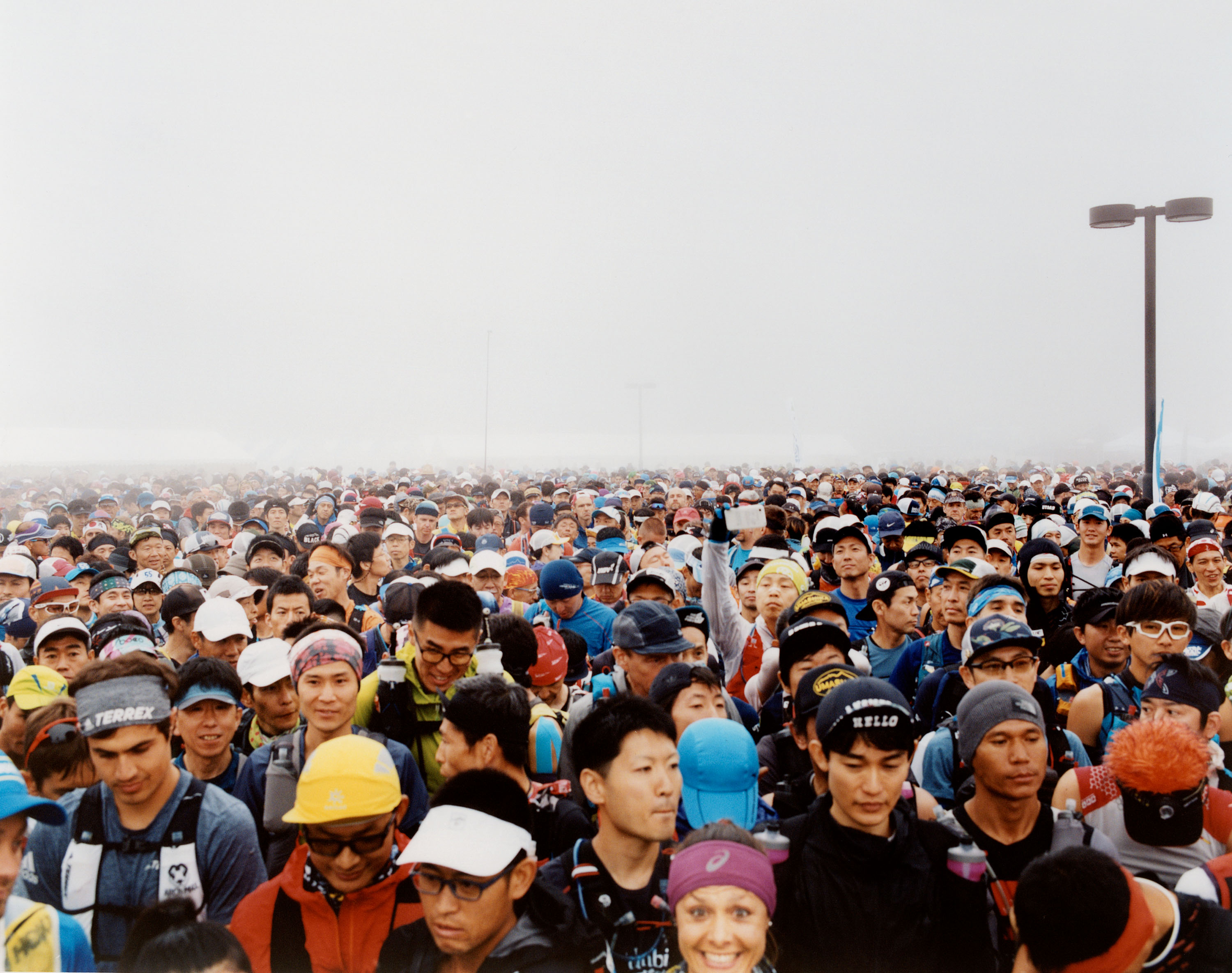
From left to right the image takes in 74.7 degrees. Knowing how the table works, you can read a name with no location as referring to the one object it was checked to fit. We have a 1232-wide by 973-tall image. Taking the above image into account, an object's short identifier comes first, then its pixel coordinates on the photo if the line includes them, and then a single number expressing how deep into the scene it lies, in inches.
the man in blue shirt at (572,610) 223.1
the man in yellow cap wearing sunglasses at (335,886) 100.4
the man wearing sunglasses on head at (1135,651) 152.6
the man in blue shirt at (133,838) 105.9
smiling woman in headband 83.4
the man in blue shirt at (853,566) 242.8
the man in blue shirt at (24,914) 89.0
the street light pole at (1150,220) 389.1
